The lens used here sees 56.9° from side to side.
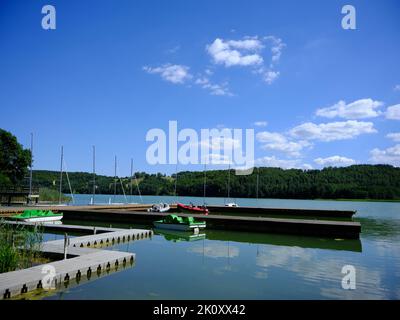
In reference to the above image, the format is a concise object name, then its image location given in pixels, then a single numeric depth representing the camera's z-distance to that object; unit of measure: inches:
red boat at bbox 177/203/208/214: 1482.3
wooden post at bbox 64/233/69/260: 466.7
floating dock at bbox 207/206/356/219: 1482.5
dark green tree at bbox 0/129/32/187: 1946.4
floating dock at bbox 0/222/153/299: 342.6
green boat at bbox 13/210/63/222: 944.3
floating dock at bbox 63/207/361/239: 835.6
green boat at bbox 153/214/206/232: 912.0
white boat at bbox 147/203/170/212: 1491.1
